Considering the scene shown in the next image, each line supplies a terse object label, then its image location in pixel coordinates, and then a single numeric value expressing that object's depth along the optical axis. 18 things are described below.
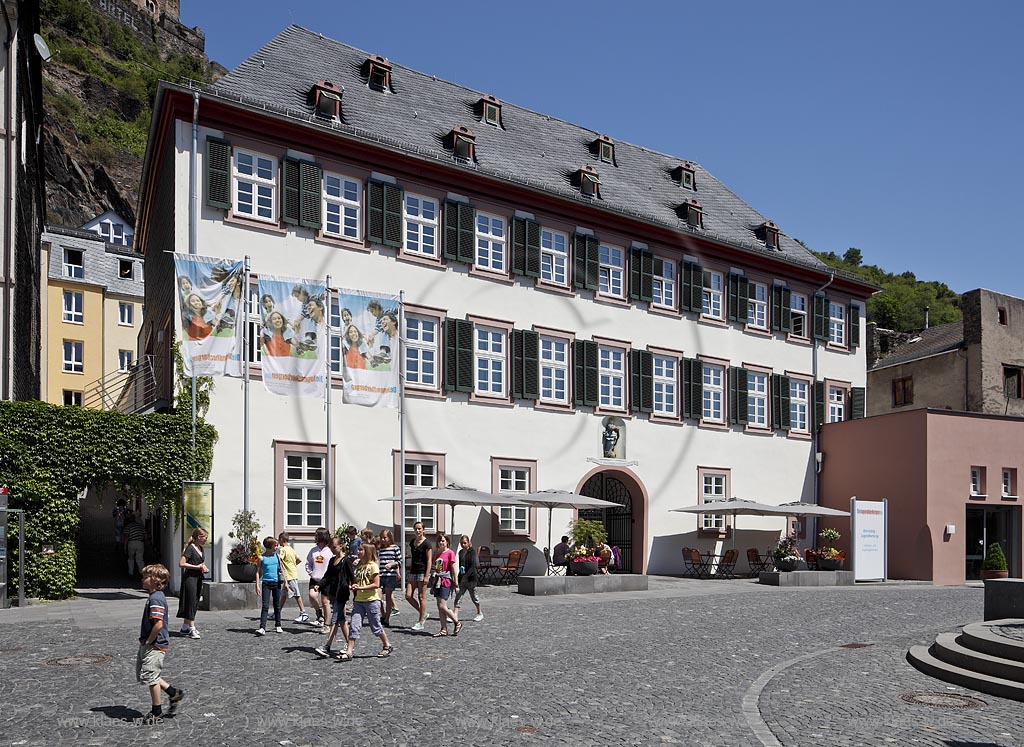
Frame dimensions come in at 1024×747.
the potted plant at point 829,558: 29.93
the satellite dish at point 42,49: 27.83
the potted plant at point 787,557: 28.48
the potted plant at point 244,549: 19.67
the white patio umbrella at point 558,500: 26.05
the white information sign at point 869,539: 29.83
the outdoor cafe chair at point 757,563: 32.38
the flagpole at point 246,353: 20.02
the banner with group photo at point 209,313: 20.00
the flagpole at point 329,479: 21.59
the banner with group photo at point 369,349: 21.59
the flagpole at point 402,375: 22.22
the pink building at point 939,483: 32.12
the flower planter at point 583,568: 24.23
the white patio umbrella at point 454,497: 24.27
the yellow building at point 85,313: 55.41
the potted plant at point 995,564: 31.42
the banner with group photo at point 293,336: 20.59
